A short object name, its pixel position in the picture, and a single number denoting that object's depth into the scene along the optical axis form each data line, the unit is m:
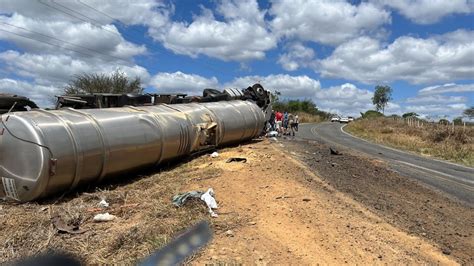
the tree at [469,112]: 68.62
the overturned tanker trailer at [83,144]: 7.82
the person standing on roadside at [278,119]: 25.96
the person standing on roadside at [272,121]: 21.19
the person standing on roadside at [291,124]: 27.39
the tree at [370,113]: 109.22
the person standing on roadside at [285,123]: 27.50
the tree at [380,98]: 122.62
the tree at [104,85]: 39.78
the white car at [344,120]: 85.00
